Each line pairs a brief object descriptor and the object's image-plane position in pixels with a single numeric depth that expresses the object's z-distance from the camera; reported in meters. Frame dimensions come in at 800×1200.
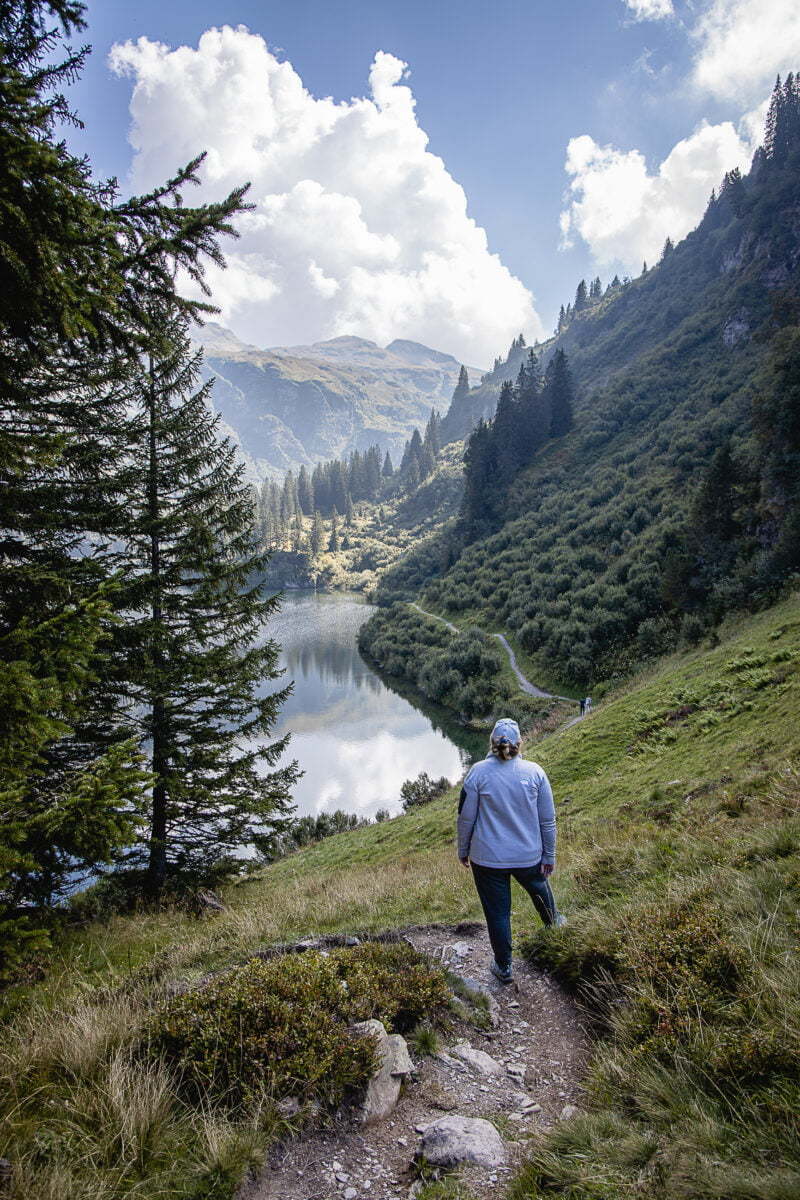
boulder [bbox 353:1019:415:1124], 3.20
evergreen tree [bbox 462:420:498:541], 72.81
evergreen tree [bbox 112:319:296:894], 9.81
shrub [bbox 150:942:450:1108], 3.15
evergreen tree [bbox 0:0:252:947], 3.48
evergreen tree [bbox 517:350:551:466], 76.69
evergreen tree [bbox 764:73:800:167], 79.62
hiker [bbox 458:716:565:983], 4.82
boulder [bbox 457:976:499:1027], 4.38
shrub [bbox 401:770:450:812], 24.83
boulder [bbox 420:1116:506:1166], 2.79
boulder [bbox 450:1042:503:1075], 3.73
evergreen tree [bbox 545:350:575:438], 78.31
